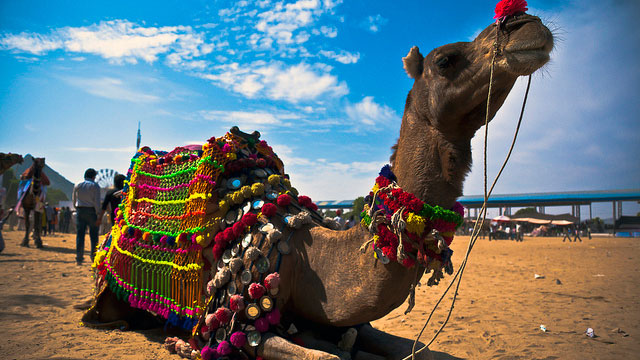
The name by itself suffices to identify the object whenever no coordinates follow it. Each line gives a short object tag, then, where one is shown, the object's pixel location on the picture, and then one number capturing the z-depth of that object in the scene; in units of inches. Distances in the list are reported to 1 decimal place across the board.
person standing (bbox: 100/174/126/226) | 295.2
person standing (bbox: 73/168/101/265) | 318.0
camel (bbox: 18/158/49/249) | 444.5
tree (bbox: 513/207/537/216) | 2513.8
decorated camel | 84.2
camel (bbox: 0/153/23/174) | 325.7
